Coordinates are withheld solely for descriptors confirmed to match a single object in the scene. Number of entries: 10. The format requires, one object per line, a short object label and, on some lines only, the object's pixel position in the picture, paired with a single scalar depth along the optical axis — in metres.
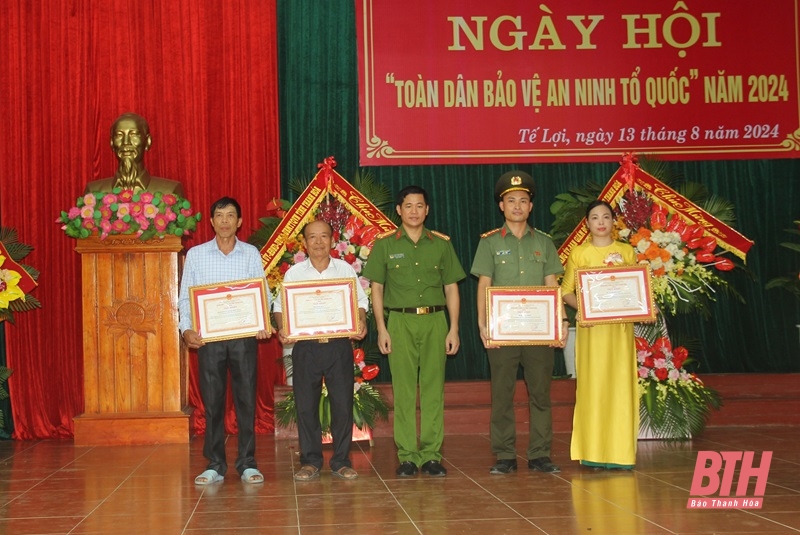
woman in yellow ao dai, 4.63
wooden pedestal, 5.99
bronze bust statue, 6.20
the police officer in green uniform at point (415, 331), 4.56
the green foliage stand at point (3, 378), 6.07
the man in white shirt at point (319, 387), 4.51
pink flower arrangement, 5.89
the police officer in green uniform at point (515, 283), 4.61
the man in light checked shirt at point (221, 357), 4.46
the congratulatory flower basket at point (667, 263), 5.70
